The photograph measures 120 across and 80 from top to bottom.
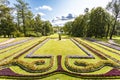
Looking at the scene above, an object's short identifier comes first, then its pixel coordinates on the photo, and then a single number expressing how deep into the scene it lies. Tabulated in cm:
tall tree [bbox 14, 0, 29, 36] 2426
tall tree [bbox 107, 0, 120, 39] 1924
